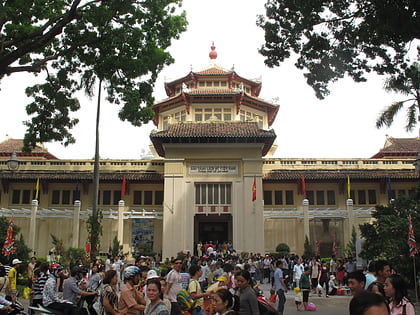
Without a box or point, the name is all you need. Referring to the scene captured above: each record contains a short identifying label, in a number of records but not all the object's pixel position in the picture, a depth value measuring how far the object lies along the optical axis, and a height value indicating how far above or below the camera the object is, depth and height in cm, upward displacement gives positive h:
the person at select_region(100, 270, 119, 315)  634 -98
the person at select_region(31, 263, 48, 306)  927 -120
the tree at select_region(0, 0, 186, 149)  1205 +559
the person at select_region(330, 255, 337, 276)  2084 -182
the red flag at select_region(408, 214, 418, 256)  1422 -38
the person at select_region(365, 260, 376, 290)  755 -80
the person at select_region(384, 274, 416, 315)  498 -76
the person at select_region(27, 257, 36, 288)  1385 -137
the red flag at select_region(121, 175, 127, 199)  3238 +324
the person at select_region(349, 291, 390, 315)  284 -50
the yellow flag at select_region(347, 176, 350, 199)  3169 +304
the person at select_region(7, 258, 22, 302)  995 -133
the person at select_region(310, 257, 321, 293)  1762 -171
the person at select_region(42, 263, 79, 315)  810 -138
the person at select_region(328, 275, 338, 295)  1750 -235
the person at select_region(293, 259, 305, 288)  1580 -148
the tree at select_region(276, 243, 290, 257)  3033 -130
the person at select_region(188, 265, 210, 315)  800 -120
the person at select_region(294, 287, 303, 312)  1335 -216
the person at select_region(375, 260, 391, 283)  672 -62
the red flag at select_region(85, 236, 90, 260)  2508 -111
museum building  2900 +278
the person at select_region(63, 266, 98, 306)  861 -124
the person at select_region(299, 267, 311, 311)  1359 -180
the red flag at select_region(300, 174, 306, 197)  3209 +338
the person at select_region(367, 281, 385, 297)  557 -76
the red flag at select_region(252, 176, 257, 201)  2820 +252
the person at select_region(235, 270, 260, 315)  572 -92
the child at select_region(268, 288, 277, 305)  1318 -206
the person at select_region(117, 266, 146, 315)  603 -101
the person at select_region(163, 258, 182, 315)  802 -107
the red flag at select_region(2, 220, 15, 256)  1770 -61
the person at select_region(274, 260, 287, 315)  1200 -158
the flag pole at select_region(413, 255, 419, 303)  1387 -157
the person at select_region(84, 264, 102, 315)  920 -118
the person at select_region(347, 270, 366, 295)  545 -65
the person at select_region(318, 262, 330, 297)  1706 -185
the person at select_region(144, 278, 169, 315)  543 -93
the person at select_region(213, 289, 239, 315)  487 -81
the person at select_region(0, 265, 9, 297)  940 -122
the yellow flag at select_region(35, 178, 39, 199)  3203 +304
